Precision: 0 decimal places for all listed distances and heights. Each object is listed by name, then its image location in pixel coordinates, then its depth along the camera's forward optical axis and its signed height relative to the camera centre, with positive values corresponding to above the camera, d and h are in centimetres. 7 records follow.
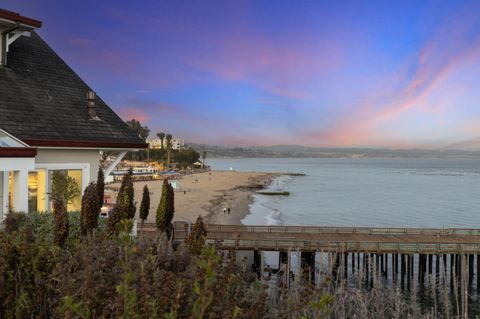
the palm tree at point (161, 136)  19138 +670
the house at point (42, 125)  1102 +77
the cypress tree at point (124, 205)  753 -108
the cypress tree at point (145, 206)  1305 -168
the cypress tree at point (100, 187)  908 -84
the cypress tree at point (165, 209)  1331 -177
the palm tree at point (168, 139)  17068 +494
